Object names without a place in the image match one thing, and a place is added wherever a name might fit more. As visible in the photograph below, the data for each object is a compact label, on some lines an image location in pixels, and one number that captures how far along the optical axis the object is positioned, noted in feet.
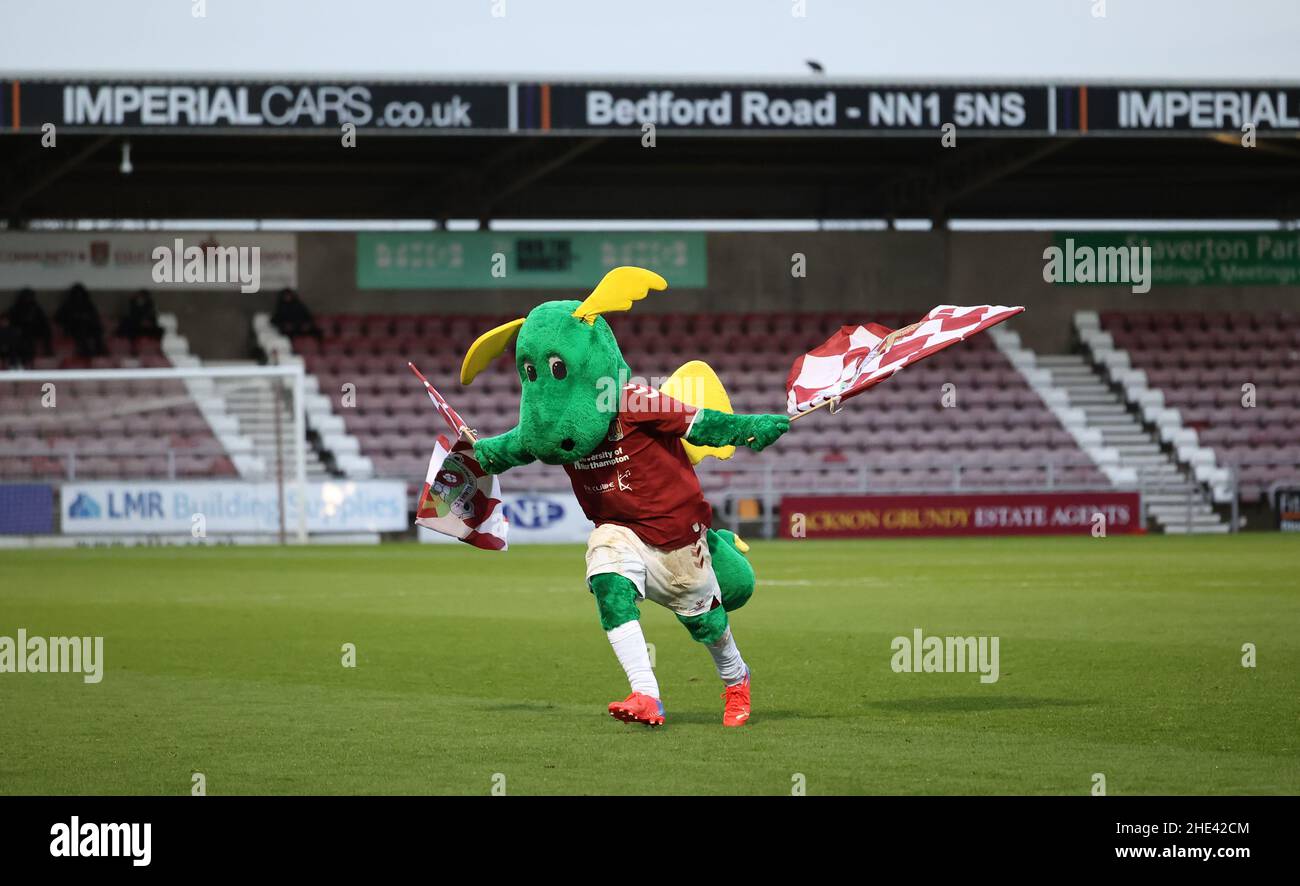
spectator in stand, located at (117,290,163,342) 95.14
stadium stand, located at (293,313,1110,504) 92.94
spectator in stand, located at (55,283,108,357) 93.45
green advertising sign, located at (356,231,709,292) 101.40
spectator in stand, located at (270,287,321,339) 97.30
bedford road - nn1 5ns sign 80.53
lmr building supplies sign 82.23
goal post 82.17
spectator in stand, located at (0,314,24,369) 90.94
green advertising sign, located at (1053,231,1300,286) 107.14
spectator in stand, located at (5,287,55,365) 92.32
